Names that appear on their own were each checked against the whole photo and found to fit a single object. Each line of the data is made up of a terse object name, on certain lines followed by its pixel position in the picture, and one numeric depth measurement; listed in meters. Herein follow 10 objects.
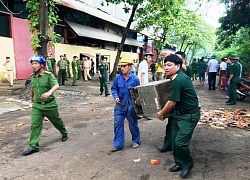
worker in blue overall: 4.40
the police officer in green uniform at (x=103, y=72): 10.69
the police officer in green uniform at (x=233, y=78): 8.41
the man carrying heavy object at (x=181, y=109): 3.25
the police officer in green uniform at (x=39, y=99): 4.32
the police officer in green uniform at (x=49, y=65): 12.03
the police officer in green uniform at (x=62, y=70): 13.02
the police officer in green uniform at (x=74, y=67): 13.63
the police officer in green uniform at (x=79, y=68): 16.68
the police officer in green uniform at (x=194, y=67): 16.94
